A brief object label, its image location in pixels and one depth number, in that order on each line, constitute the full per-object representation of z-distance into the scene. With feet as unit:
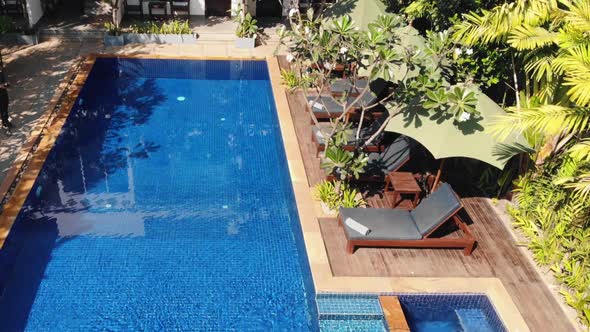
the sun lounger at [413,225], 31.27
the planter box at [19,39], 55.98
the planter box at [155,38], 59.98
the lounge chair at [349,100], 44.93
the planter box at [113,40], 58.75
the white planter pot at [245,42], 60.75
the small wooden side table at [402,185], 34.76
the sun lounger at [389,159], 37.40
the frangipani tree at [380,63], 30.78
